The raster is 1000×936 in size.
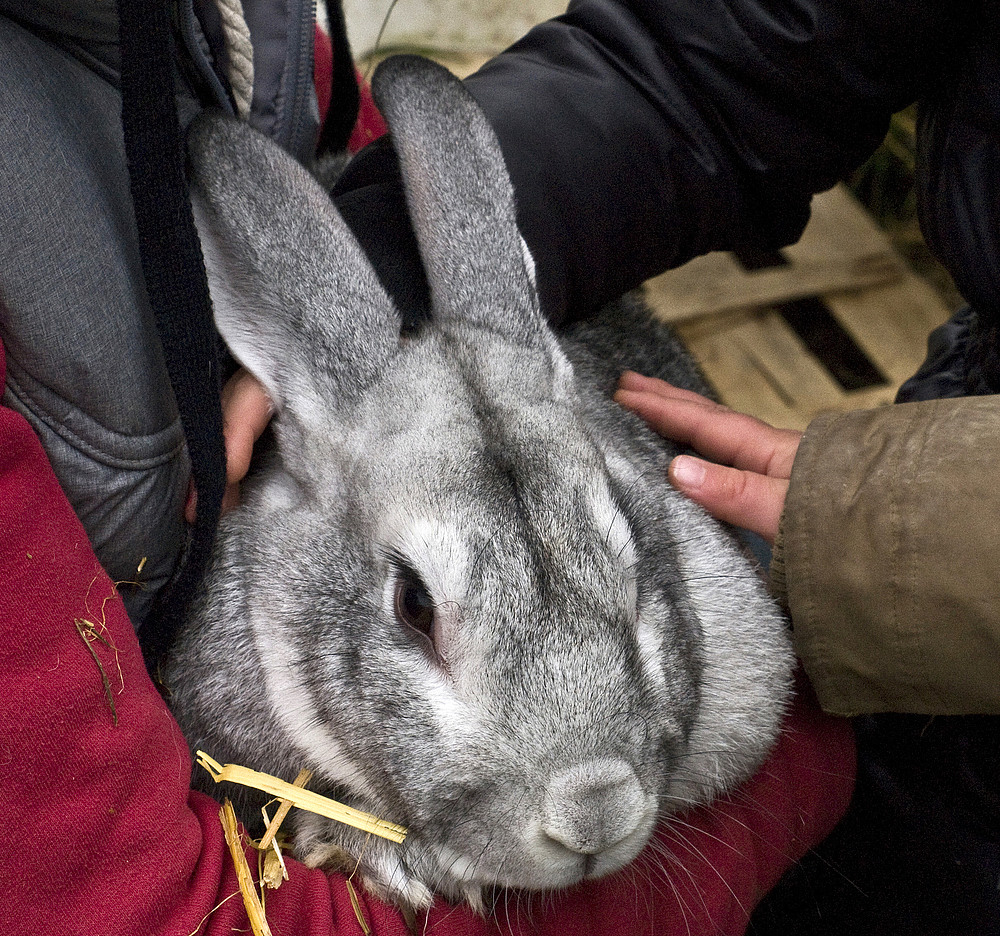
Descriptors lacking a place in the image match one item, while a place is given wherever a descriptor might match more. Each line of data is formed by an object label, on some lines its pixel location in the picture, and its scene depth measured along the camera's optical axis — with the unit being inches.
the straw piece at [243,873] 26.0
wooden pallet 49.9
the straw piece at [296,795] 27.5
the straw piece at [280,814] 27.1
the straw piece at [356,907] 26.9
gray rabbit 26.0
